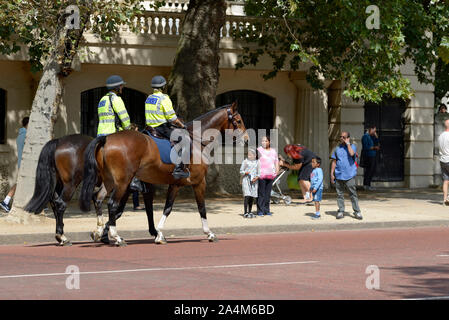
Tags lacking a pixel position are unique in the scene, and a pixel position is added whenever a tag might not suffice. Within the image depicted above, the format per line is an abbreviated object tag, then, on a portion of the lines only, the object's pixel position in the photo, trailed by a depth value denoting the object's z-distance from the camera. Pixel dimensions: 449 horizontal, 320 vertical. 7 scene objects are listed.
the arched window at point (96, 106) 26.84
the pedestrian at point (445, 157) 22.73
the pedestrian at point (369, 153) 28.62
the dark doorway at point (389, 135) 30.45
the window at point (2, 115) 25.77
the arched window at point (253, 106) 28.59
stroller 23.02
